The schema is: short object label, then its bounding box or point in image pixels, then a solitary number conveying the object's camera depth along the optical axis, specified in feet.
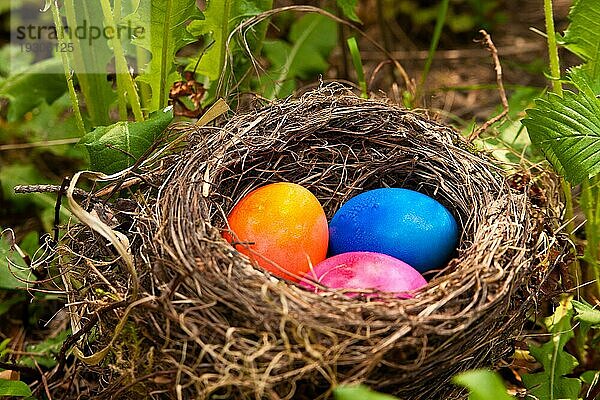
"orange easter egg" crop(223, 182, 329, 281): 2.65
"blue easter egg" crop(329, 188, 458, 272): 2.69
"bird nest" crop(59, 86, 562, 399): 2.45
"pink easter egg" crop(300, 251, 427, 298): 2.57
